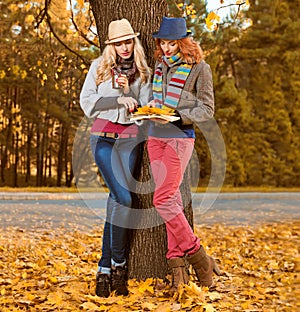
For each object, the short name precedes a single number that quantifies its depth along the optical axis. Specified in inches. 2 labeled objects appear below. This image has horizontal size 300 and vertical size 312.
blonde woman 174.6
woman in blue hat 172.7
